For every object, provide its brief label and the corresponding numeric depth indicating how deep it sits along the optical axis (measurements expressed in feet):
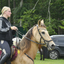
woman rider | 35.15
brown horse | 38.82
